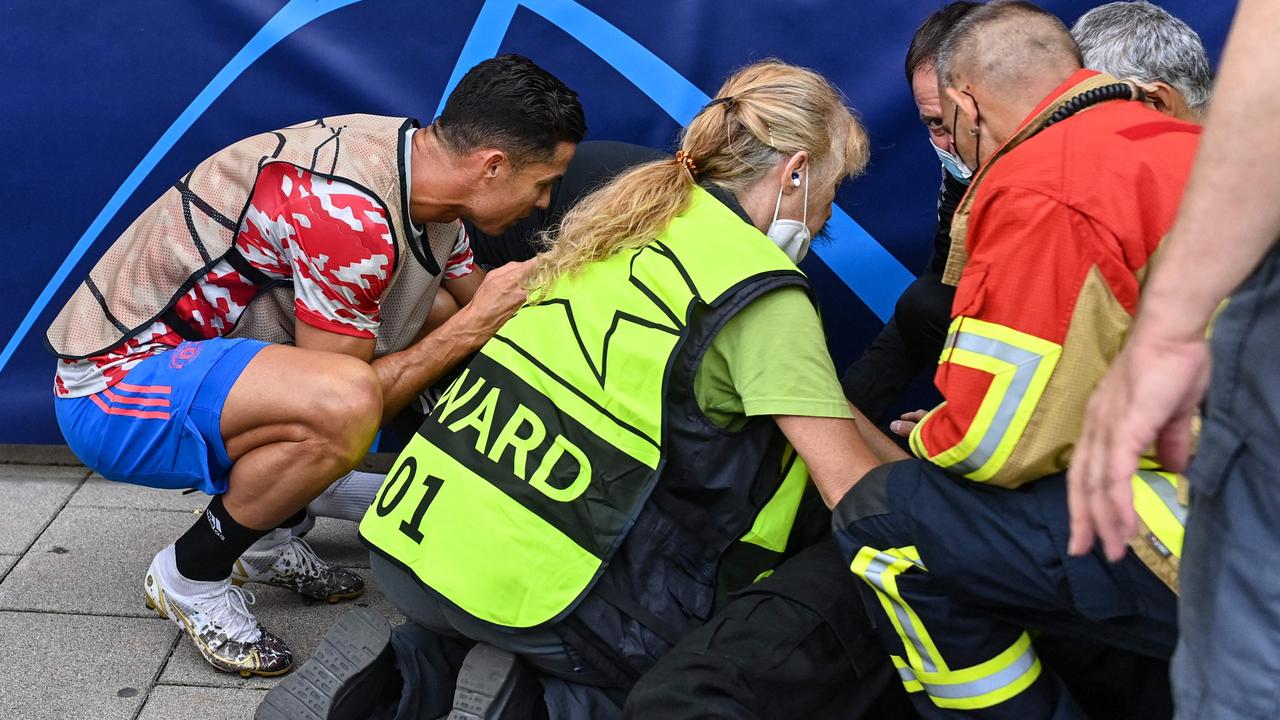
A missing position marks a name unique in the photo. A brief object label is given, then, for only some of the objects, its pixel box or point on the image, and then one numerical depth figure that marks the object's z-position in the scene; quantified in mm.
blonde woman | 2125
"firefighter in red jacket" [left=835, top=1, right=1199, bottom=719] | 1725
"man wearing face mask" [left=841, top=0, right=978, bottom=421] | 2922
